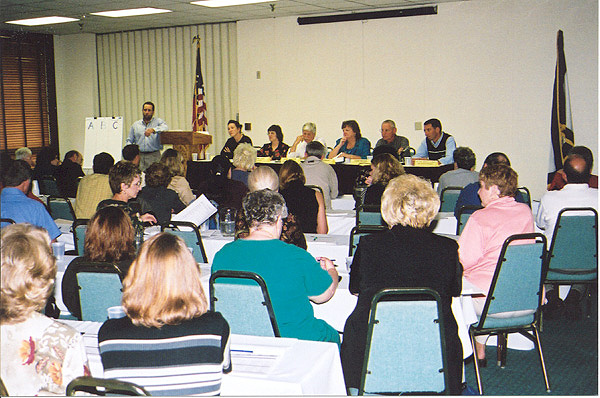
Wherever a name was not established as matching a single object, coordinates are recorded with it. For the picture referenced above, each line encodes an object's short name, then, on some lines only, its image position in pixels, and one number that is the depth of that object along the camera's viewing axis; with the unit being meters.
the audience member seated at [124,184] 4.74
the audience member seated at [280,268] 2.80
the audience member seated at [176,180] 6.20
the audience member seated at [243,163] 6.30
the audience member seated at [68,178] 7.98
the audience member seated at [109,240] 3.17
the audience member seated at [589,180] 5.12
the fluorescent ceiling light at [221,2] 9.77
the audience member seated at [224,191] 5.47
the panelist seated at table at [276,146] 9.52
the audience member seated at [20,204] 4.45
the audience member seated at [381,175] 5.44
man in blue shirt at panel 8.73
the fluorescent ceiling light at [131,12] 10.45
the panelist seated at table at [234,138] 10.39
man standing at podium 11.23
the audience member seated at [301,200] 5.02
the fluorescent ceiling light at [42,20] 11.34
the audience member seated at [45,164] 8.84
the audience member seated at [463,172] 6.16
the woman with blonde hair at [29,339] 1.97
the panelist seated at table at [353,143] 9.09
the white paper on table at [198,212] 4.70
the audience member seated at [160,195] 5.35
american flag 11.99
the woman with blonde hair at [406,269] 2.75
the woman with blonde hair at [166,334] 1.95
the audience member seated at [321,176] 6.82
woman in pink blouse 3.70
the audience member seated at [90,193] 5.80
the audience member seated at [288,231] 3.71
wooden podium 10.25
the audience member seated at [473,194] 5.26
